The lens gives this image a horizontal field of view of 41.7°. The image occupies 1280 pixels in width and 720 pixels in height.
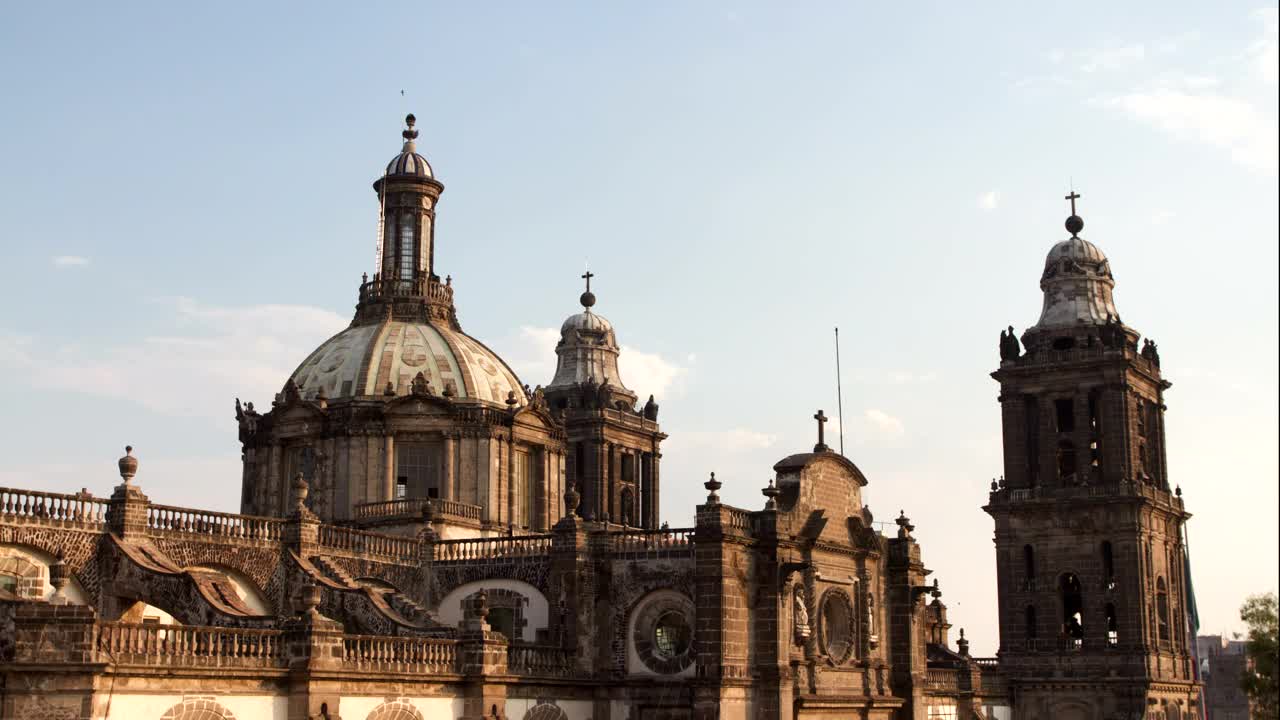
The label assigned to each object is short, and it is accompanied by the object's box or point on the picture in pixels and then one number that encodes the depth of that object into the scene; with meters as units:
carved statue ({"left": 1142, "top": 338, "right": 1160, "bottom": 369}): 72.56
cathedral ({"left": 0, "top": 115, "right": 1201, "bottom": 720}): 34.47
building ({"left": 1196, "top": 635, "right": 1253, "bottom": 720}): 103.12
